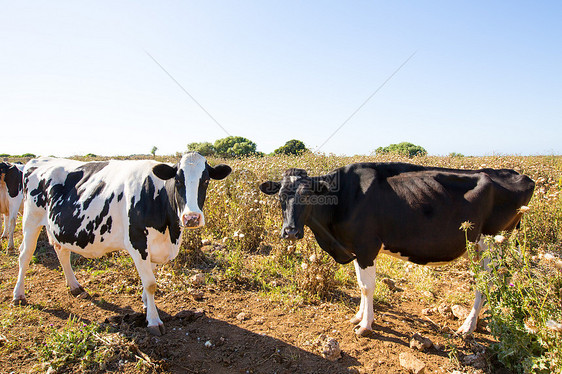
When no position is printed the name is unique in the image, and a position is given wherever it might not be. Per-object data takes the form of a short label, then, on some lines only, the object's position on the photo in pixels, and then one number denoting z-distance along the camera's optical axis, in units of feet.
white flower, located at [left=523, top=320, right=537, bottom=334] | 8.87
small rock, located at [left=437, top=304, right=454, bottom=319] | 14.76
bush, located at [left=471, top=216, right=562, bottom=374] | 8.58
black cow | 13.05
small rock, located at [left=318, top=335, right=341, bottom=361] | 11.64
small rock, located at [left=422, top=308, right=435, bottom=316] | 15.15
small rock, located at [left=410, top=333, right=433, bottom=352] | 12.25
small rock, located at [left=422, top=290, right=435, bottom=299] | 16.47
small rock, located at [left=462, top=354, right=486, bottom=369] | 10.77
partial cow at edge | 24.61
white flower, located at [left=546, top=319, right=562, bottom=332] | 7.49
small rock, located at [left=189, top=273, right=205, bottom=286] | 17.79
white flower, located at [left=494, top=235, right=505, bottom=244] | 9.10
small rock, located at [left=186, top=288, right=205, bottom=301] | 16.46
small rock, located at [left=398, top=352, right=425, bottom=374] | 10.89
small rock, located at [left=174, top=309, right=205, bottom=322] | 14.37
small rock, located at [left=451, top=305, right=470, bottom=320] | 14.32
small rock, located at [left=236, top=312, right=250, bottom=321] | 14.53
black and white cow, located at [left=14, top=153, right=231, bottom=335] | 12.75
